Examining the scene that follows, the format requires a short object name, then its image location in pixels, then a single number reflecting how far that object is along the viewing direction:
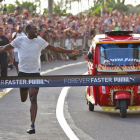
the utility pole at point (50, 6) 45.26
